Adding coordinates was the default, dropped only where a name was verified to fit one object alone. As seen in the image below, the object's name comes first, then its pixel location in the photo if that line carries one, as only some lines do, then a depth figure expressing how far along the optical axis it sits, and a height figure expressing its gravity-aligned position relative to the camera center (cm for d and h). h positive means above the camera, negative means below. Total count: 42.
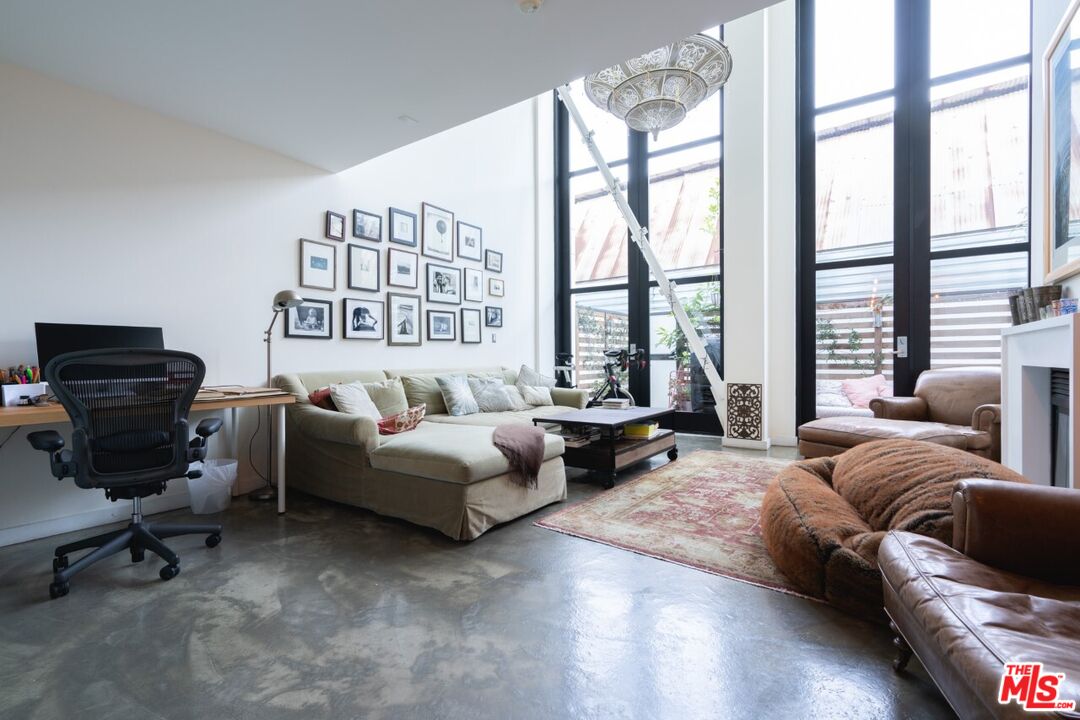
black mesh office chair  204 -34
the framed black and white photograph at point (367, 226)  428 +118
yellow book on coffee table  403 -63
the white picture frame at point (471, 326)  539 +34
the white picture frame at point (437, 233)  492 +129
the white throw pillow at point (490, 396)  469 -39
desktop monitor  253 +11
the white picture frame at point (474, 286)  543 +80
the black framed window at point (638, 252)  581 +137
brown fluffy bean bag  174 -66
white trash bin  299 -82
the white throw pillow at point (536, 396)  509 -42
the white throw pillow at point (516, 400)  487 -45
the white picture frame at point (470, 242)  534 +128
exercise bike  539 -16
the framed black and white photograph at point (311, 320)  385 +30
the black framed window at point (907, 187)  433 +161
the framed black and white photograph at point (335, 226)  405 +110
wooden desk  211 -27
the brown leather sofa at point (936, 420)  320 -51
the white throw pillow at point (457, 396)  435 -37
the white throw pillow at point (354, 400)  340 -32
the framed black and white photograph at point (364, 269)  424 +78
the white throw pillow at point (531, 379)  545 -26
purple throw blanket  279 -56
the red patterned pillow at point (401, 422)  351 -49
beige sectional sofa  255 -67
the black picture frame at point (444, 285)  500 +76
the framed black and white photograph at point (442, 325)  500 +33
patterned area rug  225 -95
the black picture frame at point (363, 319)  422 +33
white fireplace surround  219 -21
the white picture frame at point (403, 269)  457 +85
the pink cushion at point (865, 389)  479 -34
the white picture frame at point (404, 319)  459 +36
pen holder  235 -18
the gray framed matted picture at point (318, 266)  390 +75
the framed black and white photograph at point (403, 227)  459 +125
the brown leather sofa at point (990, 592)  93 -57
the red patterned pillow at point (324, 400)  344 -31
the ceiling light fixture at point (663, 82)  335 +198
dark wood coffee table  356 -71
